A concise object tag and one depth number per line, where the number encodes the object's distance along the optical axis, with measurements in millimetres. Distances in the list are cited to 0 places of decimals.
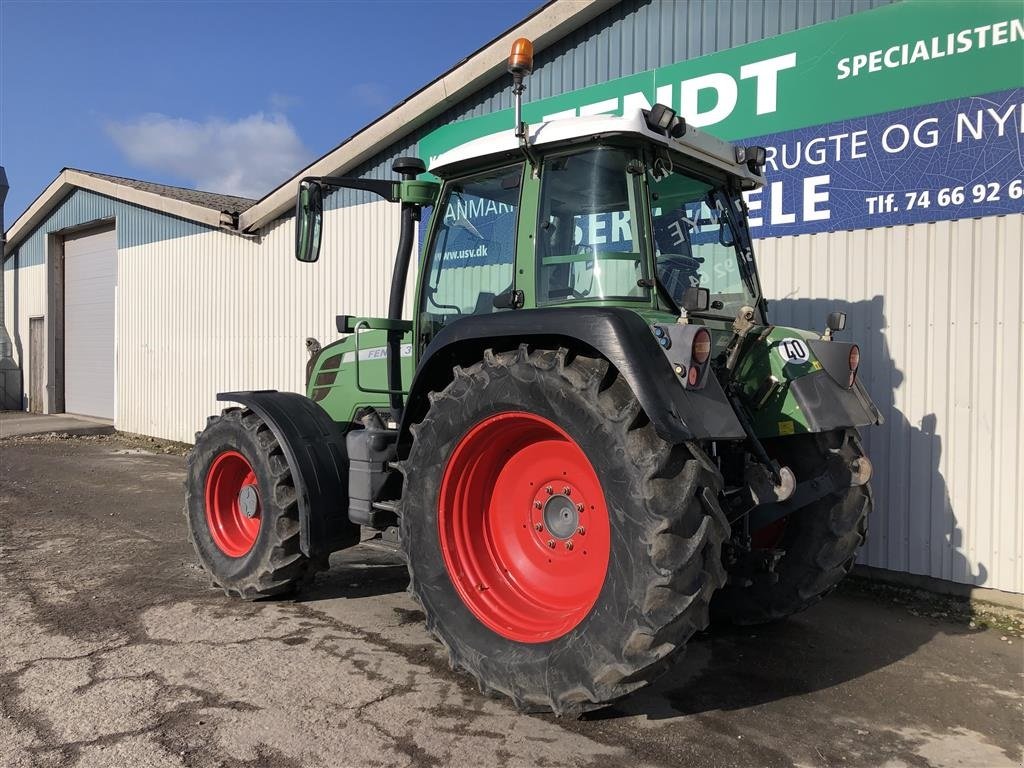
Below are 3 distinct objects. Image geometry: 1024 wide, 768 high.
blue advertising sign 5160
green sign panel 5184
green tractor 3033
